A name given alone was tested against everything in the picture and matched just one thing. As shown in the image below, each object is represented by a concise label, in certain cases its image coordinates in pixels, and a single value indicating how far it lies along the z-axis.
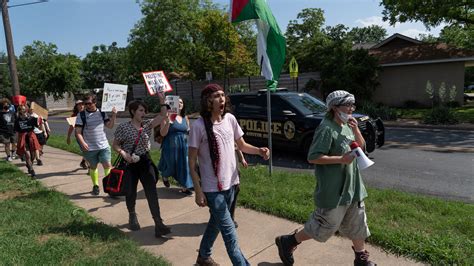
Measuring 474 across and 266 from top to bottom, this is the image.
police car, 8.29
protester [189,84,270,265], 3.18
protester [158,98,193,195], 5.98
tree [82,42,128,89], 53.97
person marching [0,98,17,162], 10.01
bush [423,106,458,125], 14.70
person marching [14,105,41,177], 7.84
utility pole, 12.12
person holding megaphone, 3.10
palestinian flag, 6.19
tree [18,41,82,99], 37.44
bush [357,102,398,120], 16.78
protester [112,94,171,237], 4.42
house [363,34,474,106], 20.77
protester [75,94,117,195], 6.06
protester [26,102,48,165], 8.38
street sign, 19.04
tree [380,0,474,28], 16.72
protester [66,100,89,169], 7.33
